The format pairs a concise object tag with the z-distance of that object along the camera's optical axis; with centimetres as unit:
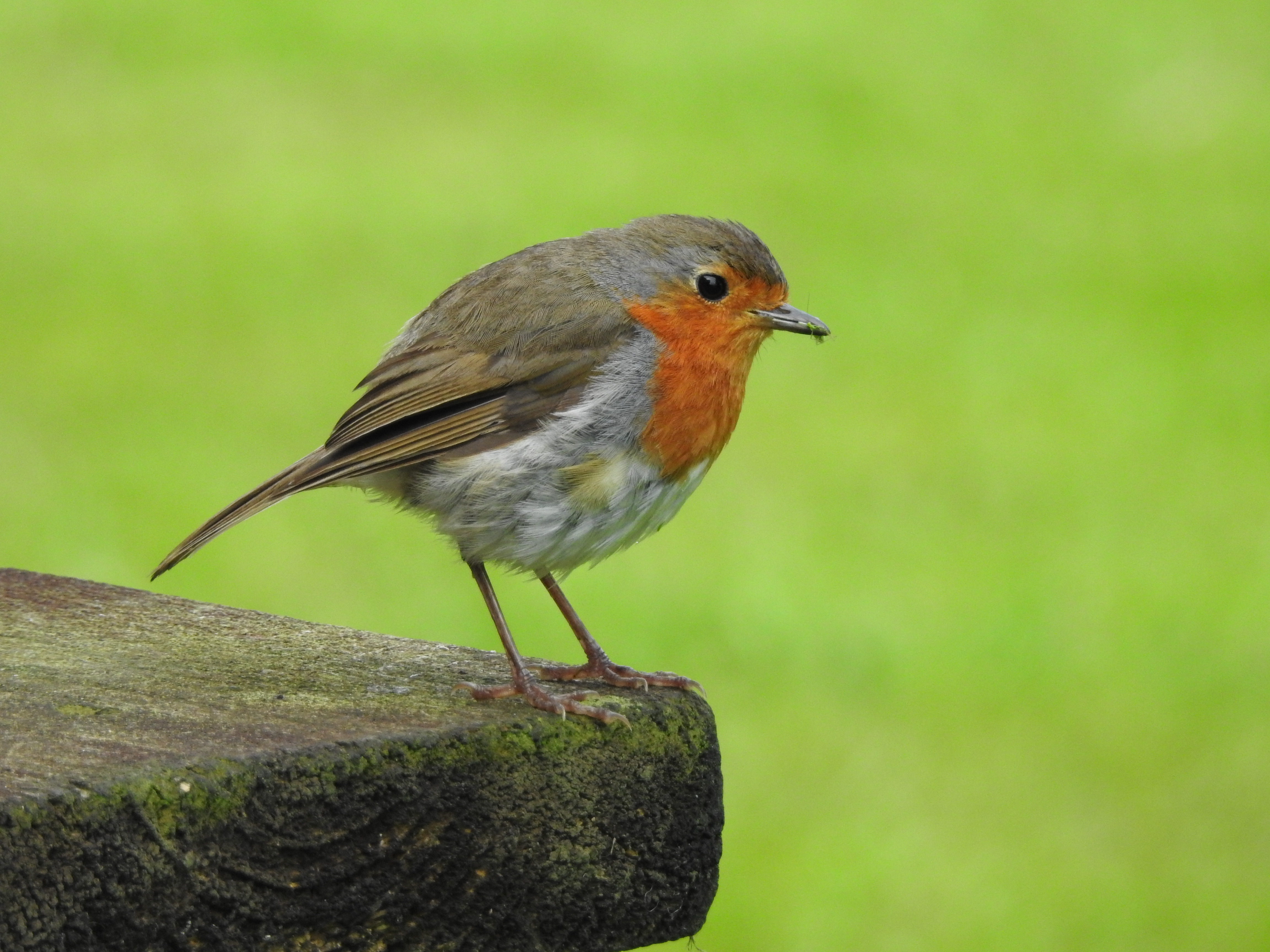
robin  472
